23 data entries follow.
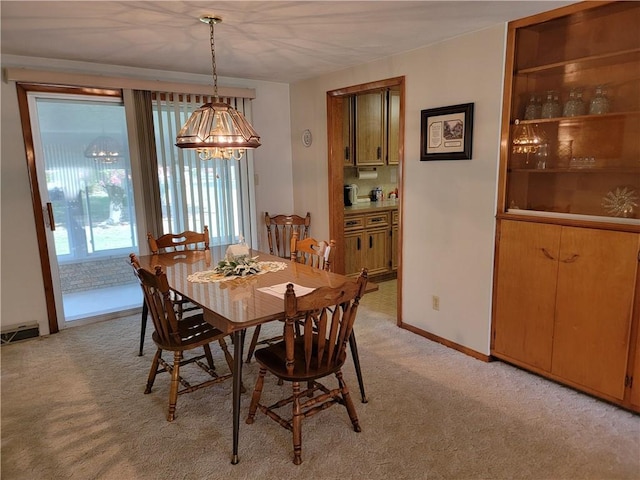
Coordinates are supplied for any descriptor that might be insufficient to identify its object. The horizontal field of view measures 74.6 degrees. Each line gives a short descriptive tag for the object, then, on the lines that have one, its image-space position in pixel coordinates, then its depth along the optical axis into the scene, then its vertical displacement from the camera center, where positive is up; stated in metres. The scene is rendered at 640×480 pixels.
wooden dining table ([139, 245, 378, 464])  1.96 -0.63
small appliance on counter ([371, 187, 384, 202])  5.61 -0.29
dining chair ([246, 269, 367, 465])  1.89 -0.92
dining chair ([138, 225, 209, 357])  3.24 -0.54
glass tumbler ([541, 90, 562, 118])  2.64 +0.39
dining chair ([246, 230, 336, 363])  2.86 -0.55
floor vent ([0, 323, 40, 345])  3.49 -1.27
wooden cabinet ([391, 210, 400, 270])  5.12 -0.81
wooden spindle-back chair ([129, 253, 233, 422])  2.25 -0.93
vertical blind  3.98 -0.07
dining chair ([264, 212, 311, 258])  4.60 -0.60
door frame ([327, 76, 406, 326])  3.69 +0.07
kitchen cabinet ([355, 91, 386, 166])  4.81 +0.52
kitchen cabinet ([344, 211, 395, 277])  4.72 -0.81
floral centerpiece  2.63 -0.57
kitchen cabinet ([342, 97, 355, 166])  4.66 +0.46
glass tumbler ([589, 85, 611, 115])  2.41 +0.37
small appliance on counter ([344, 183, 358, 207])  5.21 -0.26
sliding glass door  3.79 -0.21
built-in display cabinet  2.33 -0.20
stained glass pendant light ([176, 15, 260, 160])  2.46 +0.27
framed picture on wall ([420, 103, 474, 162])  2.94 +0.28
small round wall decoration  4.50 +0.39
